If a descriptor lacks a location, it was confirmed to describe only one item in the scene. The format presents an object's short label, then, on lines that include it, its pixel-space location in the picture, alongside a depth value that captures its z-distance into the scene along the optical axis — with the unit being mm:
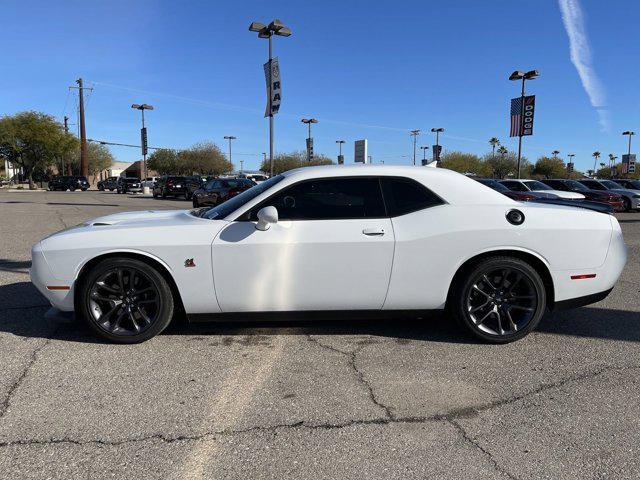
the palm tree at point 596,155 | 137375
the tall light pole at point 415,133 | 54838
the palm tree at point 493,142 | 106062
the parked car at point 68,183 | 51219
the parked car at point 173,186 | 31438
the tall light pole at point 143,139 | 37519
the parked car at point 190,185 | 31125
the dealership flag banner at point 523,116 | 28250
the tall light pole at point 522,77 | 28347
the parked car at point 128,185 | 45000
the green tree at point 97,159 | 89644
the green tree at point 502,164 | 80200
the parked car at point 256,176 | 37534
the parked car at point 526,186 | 20055
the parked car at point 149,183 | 43222
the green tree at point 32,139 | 51875
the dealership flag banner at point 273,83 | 19484
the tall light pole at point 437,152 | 28519
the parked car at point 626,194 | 21906
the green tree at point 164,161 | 85188
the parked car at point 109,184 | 53934
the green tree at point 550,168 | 83688
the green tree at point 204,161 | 81312
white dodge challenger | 4062
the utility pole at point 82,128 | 56941
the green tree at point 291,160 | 79562
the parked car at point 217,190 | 23109
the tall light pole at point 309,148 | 34625
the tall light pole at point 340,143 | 75438
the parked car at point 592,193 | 21172
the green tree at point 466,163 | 74375
